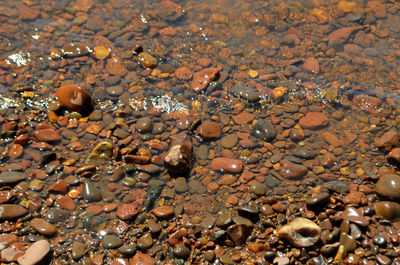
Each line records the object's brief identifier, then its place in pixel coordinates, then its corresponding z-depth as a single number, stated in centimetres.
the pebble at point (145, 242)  384
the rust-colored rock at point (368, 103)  550
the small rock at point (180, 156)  448
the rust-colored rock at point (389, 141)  479
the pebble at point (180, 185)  447
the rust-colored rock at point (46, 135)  491
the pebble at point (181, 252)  374
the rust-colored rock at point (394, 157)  456
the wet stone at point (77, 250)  374
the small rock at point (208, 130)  507
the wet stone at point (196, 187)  448
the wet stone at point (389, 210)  404
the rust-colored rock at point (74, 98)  528
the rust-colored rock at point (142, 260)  370
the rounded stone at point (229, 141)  502
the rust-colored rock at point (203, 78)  587
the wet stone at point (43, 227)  391
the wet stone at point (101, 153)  473
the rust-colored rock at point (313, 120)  525
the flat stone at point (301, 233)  375
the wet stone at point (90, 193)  429
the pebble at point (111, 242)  385
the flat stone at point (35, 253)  358
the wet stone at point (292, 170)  460
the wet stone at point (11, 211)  399
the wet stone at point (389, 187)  414
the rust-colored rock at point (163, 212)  409
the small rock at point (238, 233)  388
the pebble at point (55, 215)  407
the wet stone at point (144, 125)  513
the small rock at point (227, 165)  465
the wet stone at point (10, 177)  432
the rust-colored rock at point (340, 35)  680
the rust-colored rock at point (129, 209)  412
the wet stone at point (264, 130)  507
